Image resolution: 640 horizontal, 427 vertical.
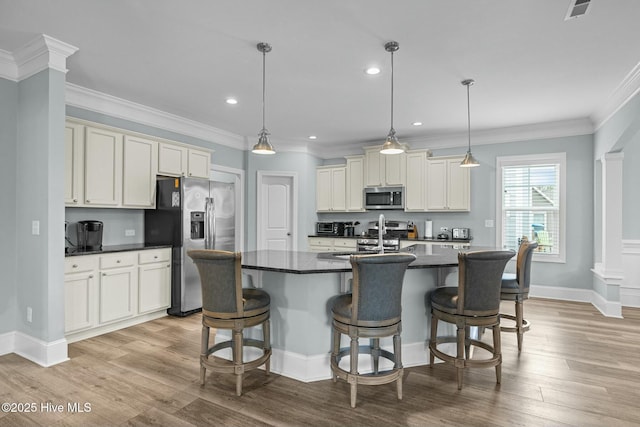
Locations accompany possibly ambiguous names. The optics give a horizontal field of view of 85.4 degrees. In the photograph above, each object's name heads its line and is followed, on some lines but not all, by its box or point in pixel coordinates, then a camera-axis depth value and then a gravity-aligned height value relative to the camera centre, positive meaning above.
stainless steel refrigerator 4.33 -0.16
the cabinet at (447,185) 5.56 +0.49
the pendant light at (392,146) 3.08 +0.62
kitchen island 2.67 -0.73
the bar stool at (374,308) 2.21 -0.61
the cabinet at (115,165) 3.60 +0.59
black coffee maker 3.75 -0.23
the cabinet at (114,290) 3.41 -0.83
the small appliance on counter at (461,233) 5.72 -0.29
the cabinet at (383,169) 5.99 +0.82
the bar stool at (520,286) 3.26 -0.67
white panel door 6.31 +0.07
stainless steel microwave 6.04 +0.31
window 5.26 +0.21
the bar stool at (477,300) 2.46 -0.62
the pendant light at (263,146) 3.22 +0.64
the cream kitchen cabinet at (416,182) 5.84 +0.56
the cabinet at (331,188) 6.56 +0.51
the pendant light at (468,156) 3.60 +0.69
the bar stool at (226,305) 2.35 -0.64
